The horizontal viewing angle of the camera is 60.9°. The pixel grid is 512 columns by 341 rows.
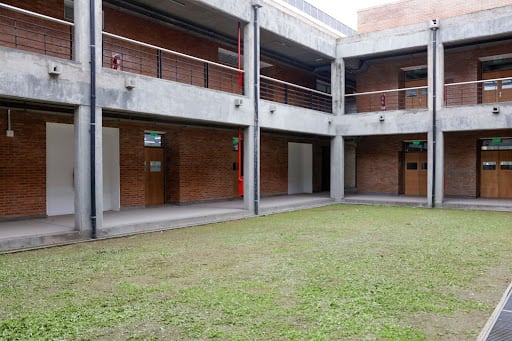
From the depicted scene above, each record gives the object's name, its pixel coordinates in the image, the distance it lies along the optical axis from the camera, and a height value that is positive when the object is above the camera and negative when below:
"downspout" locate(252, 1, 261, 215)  13.95 +1.81
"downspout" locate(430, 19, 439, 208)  16.53 +2.25
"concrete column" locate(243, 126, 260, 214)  13.98 -0.16
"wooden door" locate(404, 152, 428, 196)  20.23 -0.46
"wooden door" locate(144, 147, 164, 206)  15.27 -0.36
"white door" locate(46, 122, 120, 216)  11.95 -0.11
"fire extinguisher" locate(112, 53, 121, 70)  11.67 +2.82
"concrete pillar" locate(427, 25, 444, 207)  16.52 +1.65
